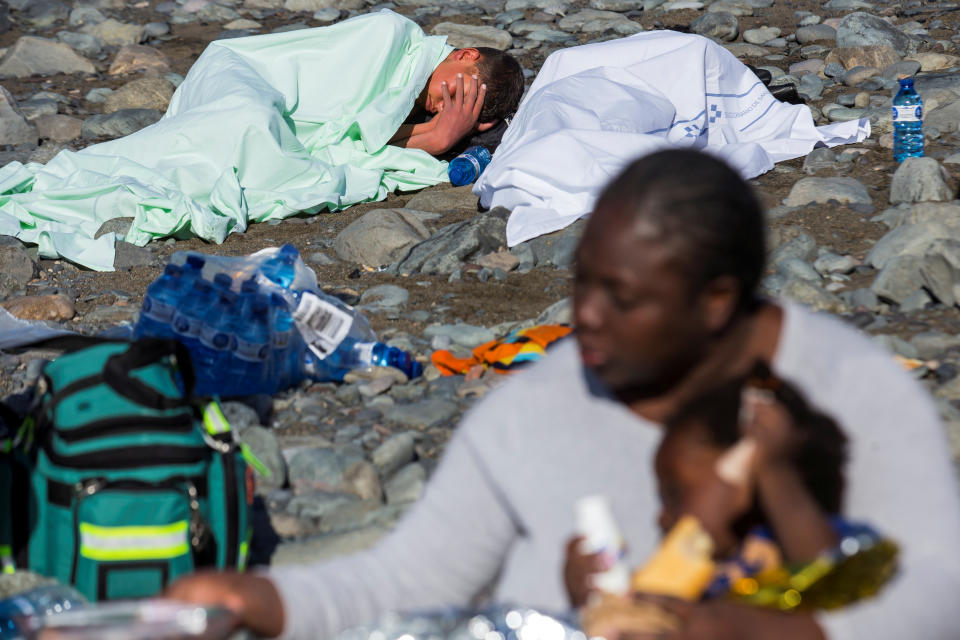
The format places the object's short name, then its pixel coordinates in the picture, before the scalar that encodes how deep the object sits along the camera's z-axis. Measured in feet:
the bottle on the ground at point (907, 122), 37.01
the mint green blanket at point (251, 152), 37.81
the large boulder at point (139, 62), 61.26
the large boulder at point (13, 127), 48.71
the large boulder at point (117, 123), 50.14
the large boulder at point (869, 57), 49.65
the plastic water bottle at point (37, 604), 15.58
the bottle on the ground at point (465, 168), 42.22
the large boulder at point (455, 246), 33.55
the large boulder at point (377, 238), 35.17
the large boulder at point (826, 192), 34.68
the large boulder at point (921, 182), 32.78
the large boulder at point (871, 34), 51.39
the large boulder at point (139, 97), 54.54
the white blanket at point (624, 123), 35.42
